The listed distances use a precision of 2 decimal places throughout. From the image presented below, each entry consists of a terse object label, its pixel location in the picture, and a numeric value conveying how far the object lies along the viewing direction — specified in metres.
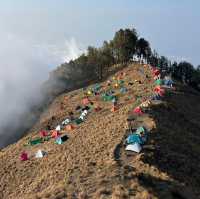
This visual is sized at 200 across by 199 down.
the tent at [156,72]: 91.19
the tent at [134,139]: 43.79
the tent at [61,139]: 55.87
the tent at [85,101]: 81.42
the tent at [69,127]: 62.30
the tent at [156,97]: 66.93
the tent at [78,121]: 65.43
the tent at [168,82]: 82.98
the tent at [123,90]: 81.10
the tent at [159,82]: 81.59
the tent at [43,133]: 65.57
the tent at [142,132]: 45.28
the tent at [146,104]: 59.66
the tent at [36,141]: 60.91
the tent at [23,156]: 53.63
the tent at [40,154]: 52.52
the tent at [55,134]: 61.01
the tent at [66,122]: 68.89
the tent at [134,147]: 42.25
